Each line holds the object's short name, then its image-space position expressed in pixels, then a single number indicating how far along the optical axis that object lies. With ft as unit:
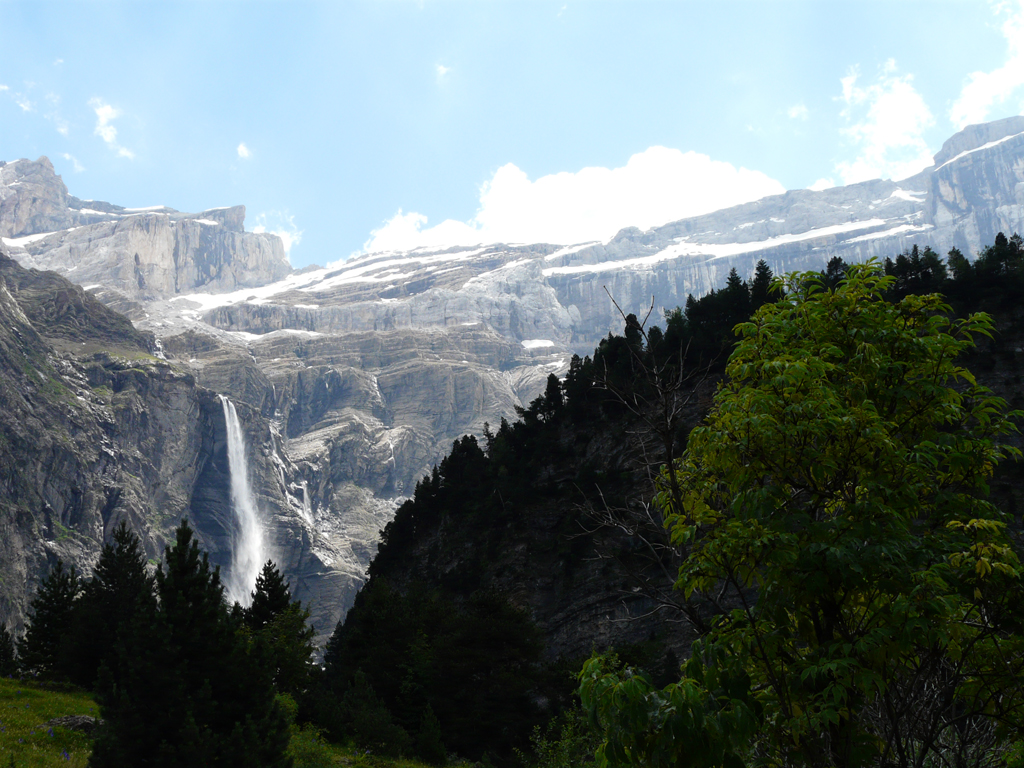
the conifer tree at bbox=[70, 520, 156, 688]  95.55
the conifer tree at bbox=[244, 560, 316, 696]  99.40
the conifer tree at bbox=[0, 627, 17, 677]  102.94
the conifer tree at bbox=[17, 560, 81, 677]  102.53
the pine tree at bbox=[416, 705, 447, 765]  95.14
